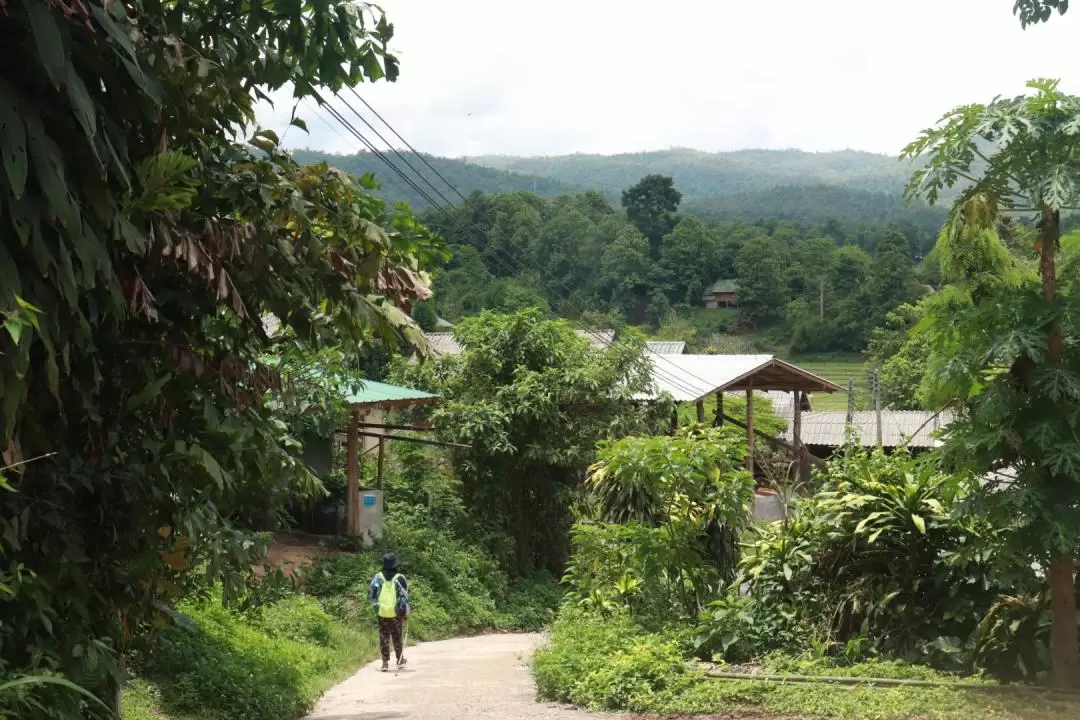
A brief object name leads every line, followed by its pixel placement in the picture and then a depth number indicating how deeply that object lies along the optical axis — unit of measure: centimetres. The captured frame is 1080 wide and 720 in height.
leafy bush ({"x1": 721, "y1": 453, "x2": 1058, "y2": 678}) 930
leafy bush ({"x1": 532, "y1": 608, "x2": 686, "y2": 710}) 953
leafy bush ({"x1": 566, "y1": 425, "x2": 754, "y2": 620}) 1225
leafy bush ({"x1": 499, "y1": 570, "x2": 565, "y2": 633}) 1988
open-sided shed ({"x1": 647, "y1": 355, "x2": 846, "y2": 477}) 2312
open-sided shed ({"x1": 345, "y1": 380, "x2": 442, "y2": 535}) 1806
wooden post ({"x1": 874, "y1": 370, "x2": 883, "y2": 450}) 3170
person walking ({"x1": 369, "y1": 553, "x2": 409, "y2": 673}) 1270
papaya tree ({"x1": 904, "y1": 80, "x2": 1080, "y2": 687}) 807
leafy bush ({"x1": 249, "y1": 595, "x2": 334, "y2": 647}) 1326
